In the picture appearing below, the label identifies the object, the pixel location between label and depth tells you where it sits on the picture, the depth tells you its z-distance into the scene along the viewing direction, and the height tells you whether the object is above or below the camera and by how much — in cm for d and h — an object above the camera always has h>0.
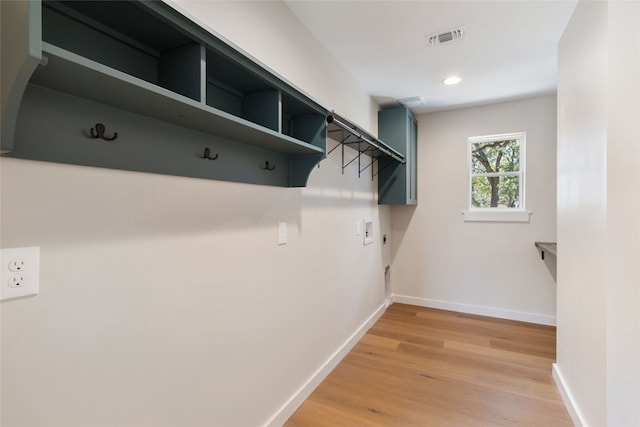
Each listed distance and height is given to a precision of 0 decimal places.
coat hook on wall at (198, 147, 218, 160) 125 +23
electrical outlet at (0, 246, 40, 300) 74 -15
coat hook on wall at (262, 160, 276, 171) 161 +24
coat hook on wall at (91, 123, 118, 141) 88 +23
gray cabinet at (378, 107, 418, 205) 338 +55
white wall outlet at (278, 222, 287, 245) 176 -13
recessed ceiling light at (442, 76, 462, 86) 279 +123
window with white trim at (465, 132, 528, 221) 347 +43
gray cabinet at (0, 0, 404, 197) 65 +32
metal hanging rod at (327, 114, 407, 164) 177 +54
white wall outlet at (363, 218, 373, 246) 307 -21
